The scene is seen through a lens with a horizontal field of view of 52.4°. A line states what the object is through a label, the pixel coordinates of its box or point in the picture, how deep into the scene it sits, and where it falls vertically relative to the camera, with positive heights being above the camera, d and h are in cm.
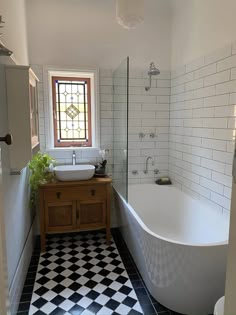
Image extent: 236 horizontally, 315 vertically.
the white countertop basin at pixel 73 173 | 267 -54
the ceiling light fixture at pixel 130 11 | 190 +91
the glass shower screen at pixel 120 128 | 254 -4
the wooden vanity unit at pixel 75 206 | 266 -93
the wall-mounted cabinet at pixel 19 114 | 167 +7
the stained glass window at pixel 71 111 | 311 +17
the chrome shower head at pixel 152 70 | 299 +68
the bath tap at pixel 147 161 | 333 -50
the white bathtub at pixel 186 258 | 170 -106
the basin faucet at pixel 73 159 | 307 -44
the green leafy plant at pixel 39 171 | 261 -51
